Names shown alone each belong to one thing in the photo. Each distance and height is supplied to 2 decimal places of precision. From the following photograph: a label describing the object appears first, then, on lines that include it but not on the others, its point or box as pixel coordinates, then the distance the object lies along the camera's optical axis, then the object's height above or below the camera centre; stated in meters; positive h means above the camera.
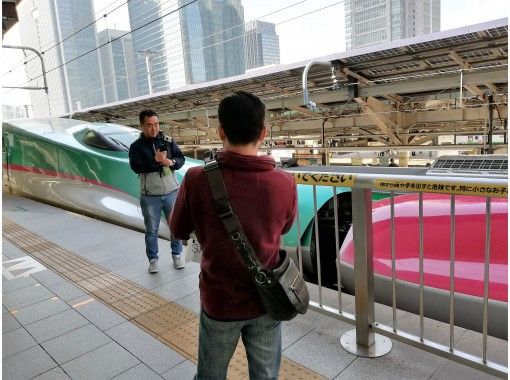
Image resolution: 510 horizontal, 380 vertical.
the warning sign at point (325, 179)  2.04 -0.32
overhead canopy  4.89 +0.56
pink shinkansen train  2.35 -0.99
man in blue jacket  3.40 -0.36
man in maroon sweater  1.22 -0.34
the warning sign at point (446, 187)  1.59 -0.33
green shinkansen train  4.28 -0.55
